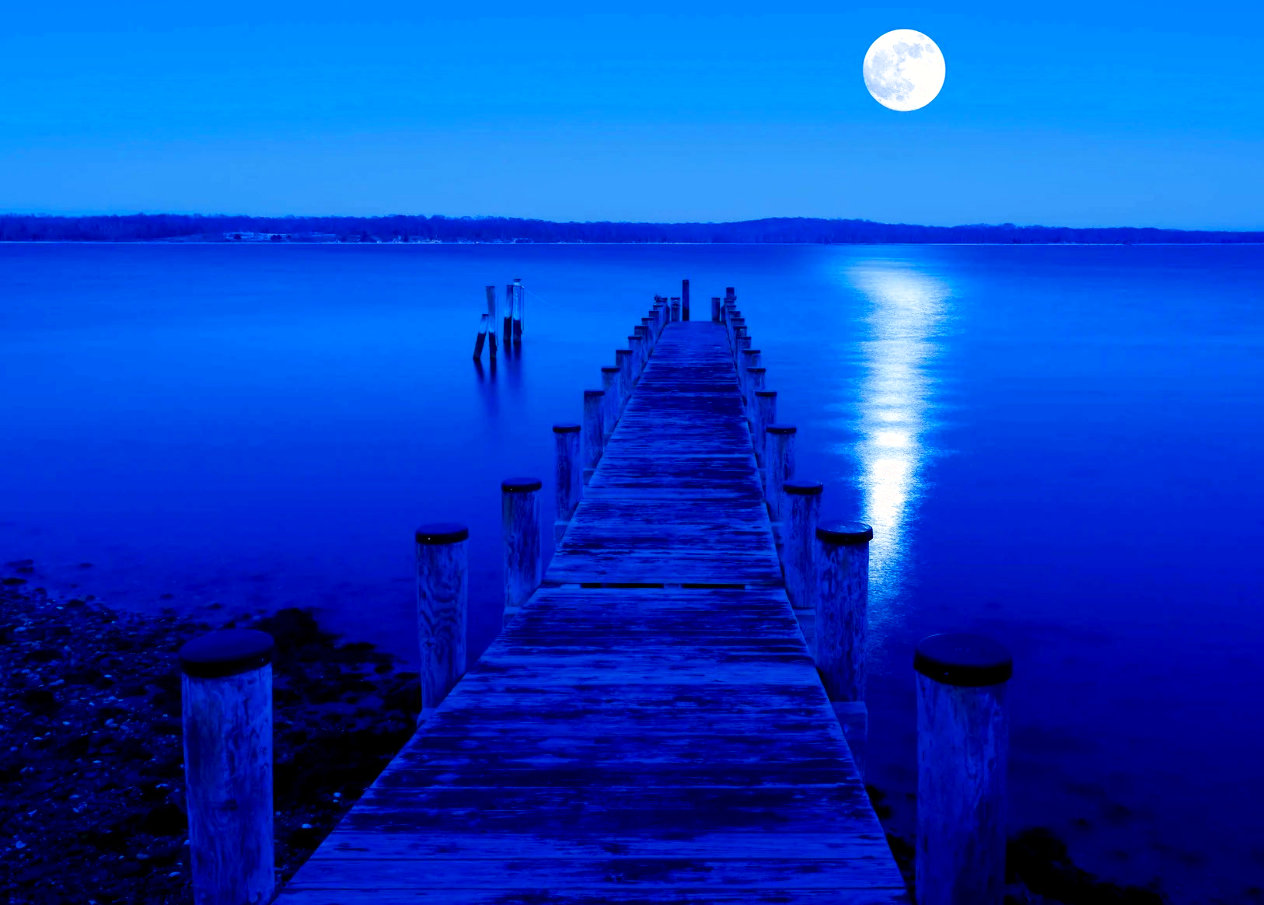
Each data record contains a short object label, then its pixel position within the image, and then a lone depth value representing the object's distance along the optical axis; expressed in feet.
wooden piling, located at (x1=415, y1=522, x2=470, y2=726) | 17.84
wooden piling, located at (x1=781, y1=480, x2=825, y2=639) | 22.35
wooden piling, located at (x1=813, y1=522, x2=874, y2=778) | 17.46
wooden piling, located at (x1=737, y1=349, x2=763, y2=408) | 47.40
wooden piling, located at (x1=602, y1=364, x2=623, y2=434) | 41.83
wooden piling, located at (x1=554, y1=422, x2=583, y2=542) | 31.04
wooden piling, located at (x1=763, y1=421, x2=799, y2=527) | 30.76
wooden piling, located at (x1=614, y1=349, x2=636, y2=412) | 50.30
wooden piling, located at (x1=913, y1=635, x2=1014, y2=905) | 10.19
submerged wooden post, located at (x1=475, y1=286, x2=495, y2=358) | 124.06
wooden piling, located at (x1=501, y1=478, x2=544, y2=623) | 22.62
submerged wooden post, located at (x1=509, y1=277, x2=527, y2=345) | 138.93
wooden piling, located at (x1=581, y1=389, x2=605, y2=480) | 37.58
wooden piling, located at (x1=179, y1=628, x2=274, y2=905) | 10.62
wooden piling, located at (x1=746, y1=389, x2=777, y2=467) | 38.40
